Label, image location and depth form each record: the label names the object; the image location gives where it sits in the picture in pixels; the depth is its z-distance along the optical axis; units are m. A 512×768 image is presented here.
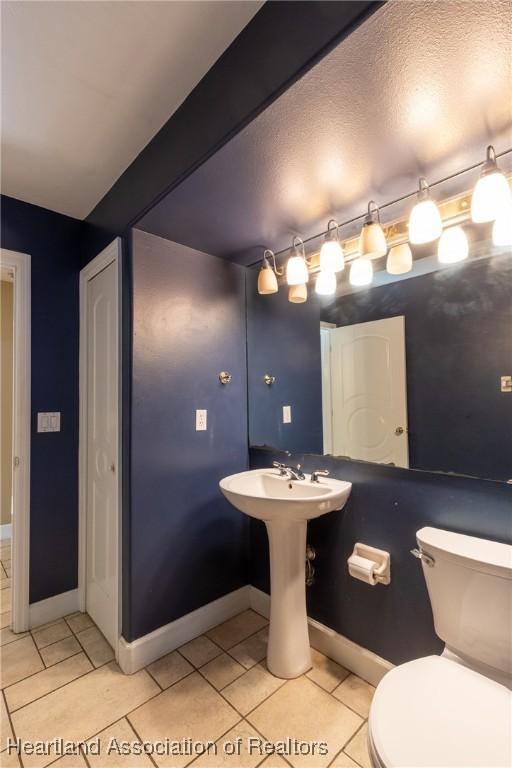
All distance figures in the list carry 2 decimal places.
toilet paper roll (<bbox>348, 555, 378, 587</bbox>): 1.42
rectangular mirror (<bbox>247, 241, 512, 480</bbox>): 1.30
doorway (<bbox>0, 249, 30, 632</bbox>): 1.90
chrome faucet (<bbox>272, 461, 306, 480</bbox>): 1.73
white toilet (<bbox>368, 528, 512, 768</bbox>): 0.78
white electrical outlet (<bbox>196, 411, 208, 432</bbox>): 1.88
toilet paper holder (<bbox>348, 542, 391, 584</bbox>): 1.44
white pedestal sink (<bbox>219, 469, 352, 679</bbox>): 1.55
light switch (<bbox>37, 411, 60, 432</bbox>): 2.00
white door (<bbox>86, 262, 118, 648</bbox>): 1.78
